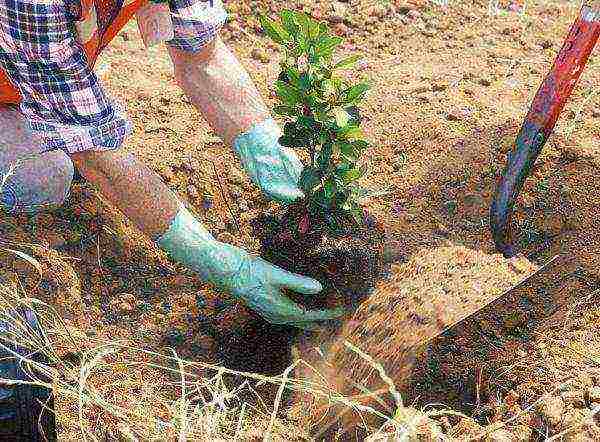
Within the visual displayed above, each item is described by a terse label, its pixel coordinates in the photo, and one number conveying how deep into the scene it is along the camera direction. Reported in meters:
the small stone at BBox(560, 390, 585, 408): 1.87
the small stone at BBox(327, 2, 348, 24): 3.56
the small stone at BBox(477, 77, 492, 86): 3.07
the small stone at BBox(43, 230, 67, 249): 2.43
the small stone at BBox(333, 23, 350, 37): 3.54
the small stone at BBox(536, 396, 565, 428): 1.84
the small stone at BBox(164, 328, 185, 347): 2.35
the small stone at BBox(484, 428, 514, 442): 1.82
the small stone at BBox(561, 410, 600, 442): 1.80
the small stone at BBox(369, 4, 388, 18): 3.60
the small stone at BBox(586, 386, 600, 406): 1.86
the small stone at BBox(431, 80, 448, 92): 3.05
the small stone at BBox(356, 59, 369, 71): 3.29
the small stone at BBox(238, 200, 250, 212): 2.72
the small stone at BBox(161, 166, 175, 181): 2.73
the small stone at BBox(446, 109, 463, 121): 2.89
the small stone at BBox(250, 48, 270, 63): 3.38
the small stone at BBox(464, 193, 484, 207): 2.62
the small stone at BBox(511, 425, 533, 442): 1.84
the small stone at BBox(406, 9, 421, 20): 3.59
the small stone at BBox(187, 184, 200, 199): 2.71
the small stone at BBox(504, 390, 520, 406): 1.95
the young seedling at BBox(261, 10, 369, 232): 1.98
